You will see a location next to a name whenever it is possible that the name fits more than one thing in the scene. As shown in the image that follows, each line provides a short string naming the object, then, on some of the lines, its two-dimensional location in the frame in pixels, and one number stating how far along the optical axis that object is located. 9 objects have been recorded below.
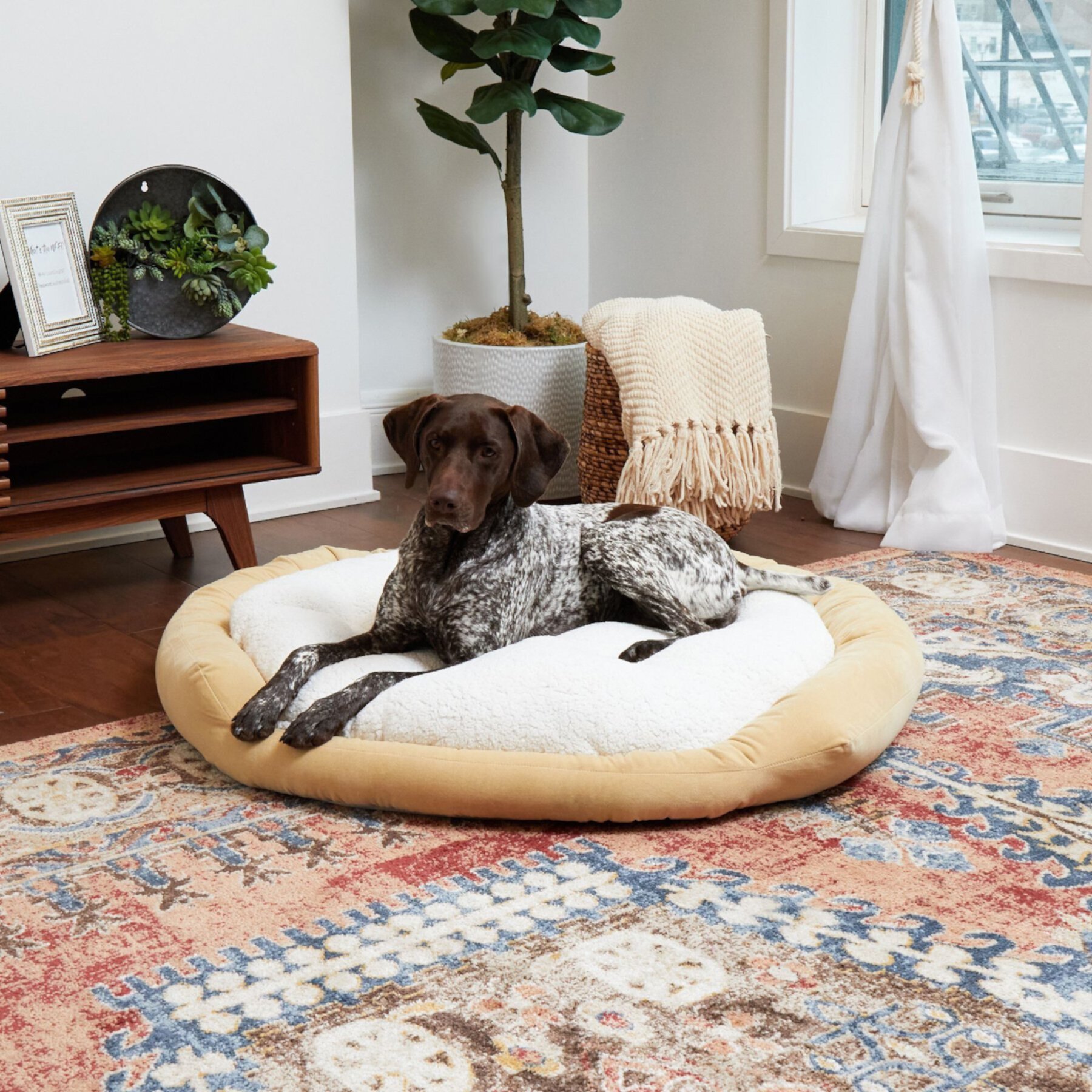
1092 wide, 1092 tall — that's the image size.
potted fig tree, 4.07
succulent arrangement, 3.37
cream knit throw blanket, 3.67
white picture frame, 3.16
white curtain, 3.73
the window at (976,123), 3.90
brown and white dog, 2.32
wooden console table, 3.11
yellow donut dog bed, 2.06
